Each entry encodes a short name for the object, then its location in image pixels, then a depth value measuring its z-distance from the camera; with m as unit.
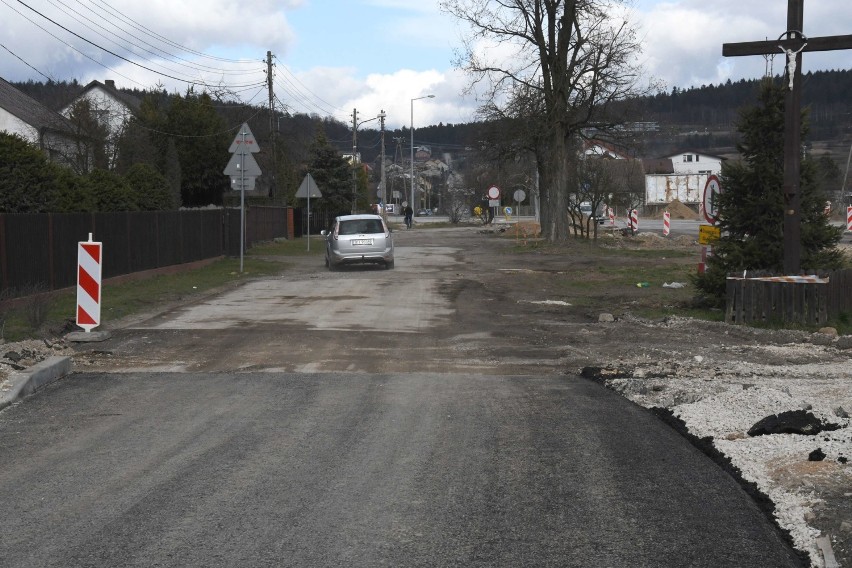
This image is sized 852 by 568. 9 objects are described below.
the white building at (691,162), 159.38
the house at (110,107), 49.00
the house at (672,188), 120.62
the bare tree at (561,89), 38.41
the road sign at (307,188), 38.88
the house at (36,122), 47.94
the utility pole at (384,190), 68.70
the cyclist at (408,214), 74.06
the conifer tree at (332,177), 74.50
